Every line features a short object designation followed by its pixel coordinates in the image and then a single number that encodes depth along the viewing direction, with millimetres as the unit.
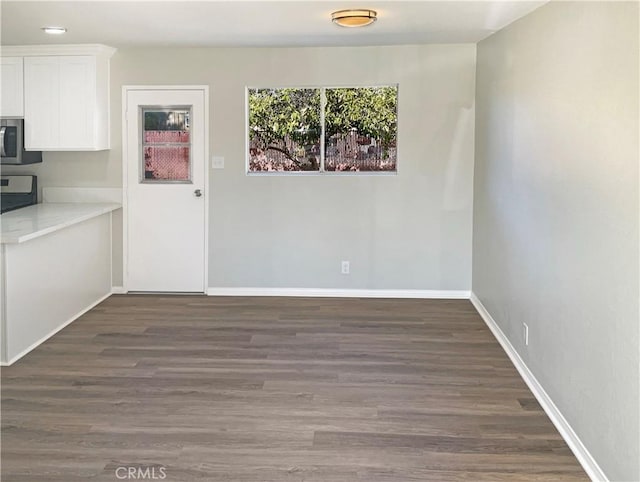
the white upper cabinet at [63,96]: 5848
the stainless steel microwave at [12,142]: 5789
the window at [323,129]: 6113
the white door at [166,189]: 6168
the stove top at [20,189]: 6082
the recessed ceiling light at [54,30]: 4938
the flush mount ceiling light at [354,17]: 4281
